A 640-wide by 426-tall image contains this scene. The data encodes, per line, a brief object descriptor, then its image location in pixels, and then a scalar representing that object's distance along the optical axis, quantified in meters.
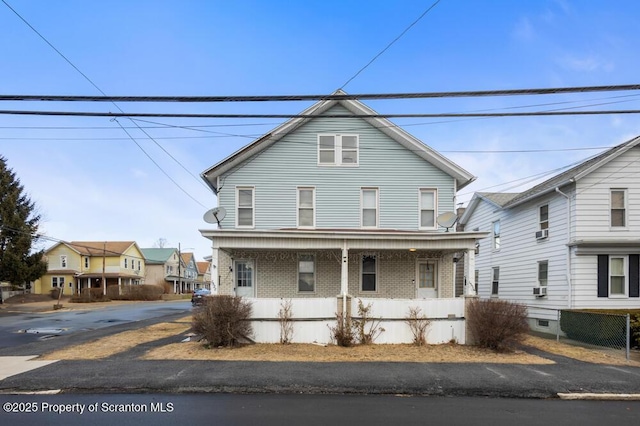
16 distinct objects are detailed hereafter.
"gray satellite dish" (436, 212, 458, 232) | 15.98
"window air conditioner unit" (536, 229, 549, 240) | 18.23
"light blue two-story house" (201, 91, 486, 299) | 16.84
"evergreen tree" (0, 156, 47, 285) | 38.75
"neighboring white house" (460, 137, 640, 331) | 16.09
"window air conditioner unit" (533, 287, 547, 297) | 18.20
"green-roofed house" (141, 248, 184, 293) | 68.44
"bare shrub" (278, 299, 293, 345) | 12.91
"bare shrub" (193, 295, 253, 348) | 11.99
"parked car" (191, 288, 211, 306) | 34.29
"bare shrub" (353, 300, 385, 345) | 12.96
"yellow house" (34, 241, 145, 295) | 55.12
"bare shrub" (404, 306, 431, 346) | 13.10
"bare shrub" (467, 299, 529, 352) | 12.05
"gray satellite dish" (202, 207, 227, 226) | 15.42
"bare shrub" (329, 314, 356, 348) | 12.70
